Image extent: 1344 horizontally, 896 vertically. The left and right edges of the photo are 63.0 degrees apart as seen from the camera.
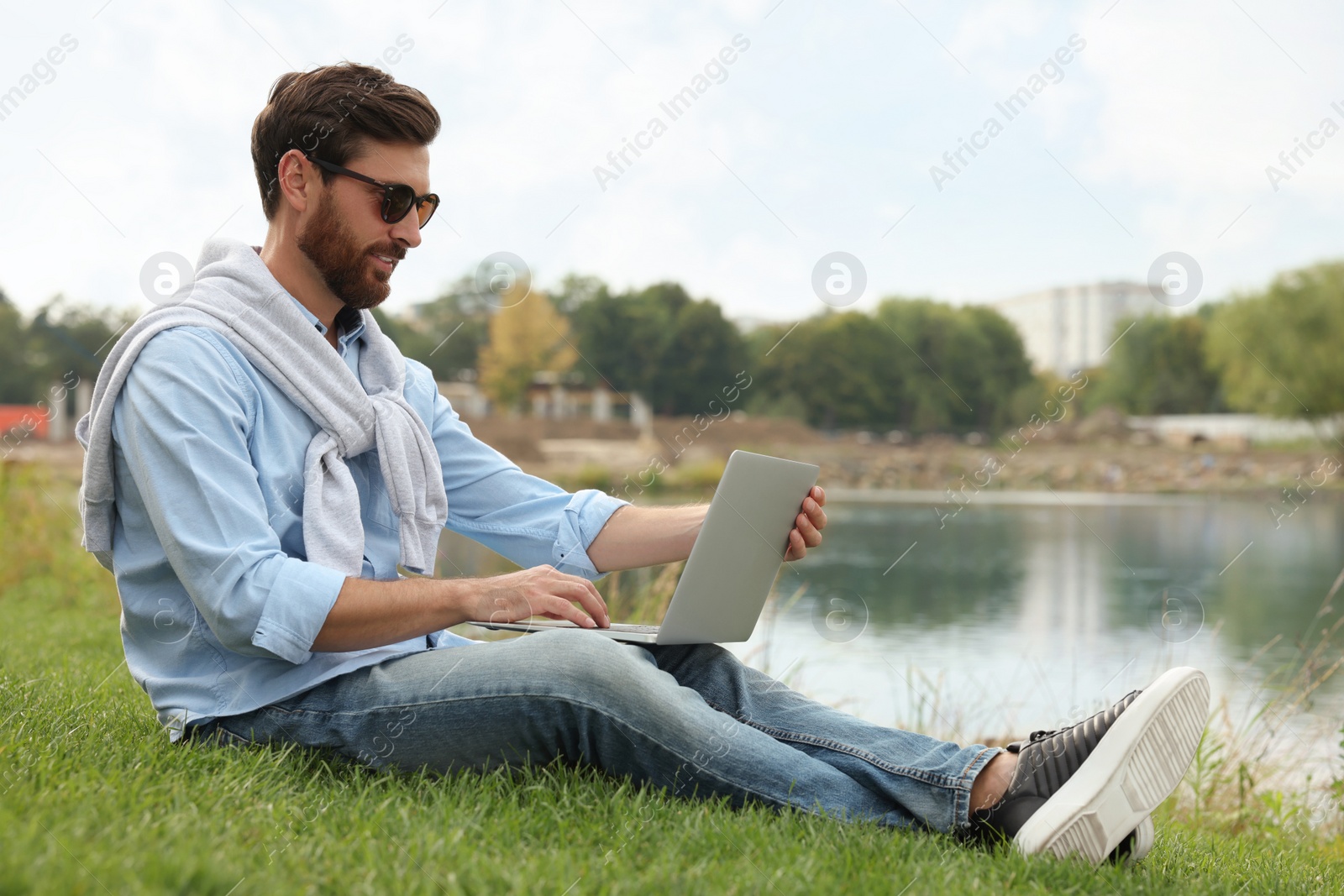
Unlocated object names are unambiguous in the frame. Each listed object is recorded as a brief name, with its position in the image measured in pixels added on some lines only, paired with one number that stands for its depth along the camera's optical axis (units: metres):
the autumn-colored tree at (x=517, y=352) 37.59
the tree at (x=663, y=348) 40.03
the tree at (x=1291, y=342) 32.03
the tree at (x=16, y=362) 29.59
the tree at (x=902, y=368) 43.38
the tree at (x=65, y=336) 26.47
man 1.72
